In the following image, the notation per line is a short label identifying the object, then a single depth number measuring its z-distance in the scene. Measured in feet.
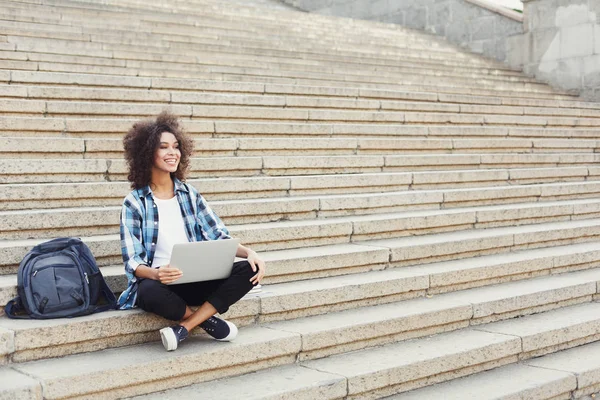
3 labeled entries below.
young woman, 13.60
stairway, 13.97
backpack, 13.29
